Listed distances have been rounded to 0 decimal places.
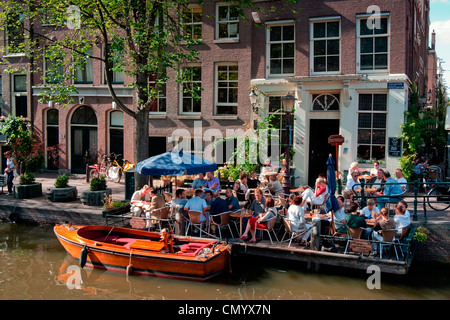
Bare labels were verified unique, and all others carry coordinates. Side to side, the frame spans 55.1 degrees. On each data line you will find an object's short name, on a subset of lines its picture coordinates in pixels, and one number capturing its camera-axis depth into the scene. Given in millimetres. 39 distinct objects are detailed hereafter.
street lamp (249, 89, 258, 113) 17877
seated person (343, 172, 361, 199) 12703
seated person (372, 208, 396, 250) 9633
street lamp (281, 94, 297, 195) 12578
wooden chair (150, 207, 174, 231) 11711
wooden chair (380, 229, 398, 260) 9570
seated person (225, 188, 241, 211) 11483
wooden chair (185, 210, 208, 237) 11133
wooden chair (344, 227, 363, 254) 9766
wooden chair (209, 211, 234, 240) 11070
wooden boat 9688
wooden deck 9274
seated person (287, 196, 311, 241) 10383
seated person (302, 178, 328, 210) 11772
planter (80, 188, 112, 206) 14586
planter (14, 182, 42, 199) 16109
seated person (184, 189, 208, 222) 11164
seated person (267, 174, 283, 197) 13531
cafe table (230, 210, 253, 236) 10930
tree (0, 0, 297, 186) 13656
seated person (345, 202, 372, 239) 9734
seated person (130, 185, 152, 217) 12531
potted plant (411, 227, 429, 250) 10414
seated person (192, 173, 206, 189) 14026
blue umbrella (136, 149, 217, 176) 11875
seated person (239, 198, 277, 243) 10547
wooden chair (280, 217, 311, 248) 10392
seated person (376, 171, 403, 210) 11875
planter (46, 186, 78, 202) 15320
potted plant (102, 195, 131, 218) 13125
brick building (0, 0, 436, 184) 16641
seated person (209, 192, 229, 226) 11211
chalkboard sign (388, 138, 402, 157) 16328
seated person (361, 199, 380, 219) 10703
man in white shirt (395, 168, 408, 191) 12180
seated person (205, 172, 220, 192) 13991
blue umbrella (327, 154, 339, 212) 10280
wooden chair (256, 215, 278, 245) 10609
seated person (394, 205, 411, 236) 10023
